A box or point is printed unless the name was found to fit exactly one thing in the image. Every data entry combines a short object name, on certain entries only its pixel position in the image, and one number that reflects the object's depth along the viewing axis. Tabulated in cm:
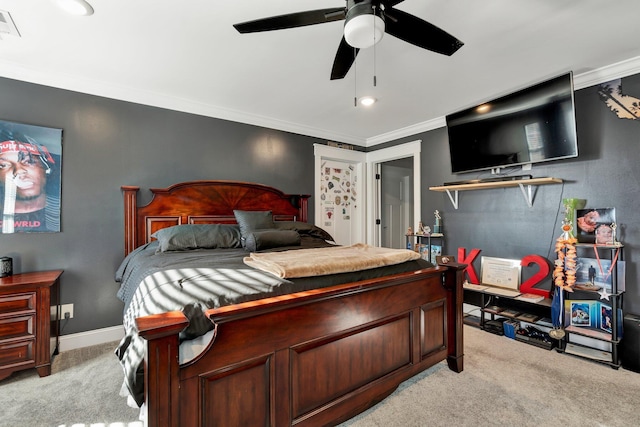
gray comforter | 114
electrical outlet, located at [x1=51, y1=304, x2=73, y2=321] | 267
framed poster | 246
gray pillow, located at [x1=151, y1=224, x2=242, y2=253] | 255
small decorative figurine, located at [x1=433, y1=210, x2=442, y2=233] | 381
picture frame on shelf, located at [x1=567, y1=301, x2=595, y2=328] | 254
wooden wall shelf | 281
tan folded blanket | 156
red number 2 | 290
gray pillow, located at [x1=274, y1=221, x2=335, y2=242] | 335
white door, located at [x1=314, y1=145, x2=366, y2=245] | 439
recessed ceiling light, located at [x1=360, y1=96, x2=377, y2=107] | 296
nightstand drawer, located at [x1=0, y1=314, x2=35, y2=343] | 208
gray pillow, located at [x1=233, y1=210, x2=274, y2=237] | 300
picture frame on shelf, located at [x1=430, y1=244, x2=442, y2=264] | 388
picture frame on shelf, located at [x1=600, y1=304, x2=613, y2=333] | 241
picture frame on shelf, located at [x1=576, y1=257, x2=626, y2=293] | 242
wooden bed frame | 104
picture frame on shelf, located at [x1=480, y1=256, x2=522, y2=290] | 311
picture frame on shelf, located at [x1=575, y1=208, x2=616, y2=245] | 250
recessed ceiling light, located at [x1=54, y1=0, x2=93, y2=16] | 174
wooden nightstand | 208
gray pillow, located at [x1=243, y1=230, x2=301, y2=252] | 263
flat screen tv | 255
